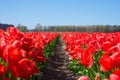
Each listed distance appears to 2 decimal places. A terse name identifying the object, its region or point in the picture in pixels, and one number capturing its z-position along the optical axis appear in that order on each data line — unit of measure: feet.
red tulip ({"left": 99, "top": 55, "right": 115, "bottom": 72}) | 4.25
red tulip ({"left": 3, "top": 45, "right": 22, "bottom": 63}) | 3.89
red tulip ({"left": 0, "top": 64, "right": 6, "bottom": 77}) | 3.76
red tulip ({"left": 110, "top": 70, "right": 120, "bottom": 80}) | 3.50
